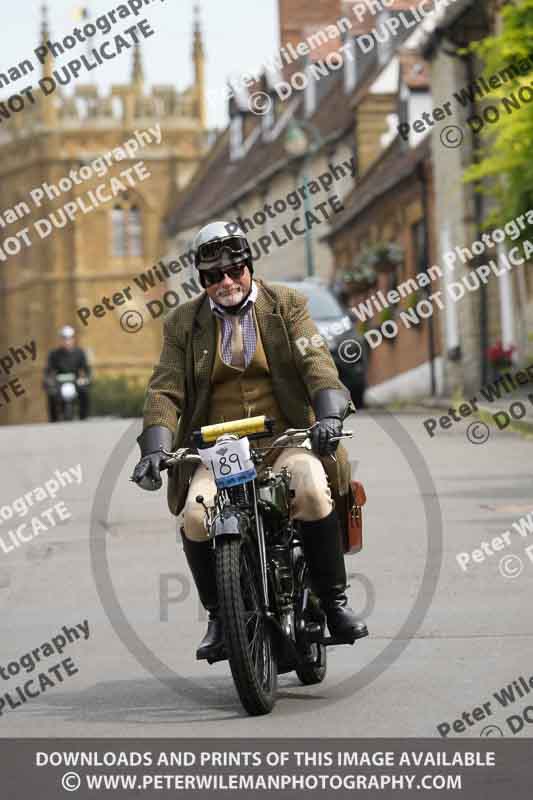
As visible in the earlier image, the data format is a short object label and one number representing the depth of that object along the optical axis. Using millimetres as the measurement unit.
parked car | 26969
